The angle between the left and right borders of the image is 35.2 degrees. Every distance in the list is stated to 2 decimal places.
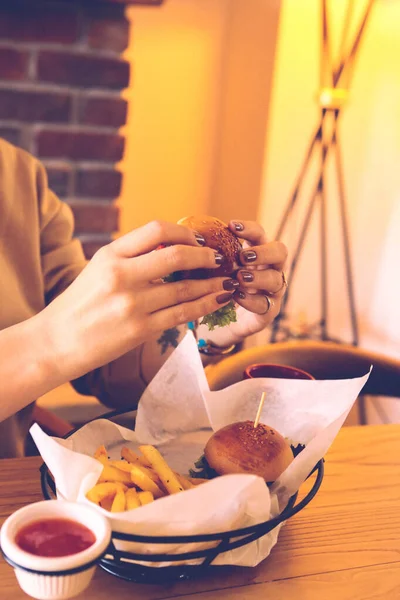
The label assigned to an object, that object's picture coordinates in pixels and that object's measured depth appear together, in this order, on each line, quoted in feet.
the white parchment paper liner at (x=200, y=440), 1.86
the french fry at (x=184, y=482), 2.20
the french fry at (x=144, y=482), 2.07
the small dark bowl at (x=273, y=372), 3.11
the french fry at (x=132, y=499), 1.95
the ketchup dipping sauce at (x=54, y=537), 1.67
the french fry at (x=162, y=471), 2.11
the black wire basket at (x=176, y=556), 1.85
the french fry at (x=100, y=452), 2.23
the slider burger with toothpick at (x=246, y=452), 2.26
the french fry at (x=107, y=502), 1.98
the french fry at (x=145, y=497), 1.97
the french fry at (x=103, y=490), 1.93
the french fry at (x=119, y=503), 1.91
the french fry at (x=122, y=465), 2.14
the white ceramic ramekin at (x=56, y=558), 1.59
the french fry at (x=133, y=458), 2.29
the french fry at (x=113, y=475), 2.06
